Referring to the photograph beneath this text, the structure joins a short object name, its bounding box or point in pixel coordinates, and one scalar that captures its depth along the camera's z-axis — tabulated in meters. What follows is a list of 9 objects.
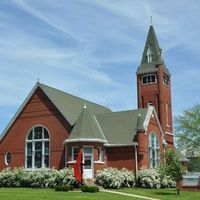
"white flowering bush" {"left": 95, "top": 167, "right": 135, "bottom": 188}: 40.94
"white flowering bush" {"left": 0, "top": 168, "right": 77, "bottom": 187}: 41.62
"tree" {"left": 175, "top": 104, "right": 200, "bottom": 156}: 62.16
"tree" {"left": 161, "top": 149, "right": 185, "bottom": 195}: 38.62
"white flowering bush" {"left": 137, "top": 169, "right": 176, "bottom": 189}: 42.94
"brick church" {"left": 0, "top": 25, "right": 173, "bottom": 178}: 44.53
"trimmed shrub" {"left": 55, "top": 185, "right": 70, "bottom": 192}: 35.31
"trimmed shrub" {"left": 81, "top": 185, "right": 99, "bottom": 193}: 34.44
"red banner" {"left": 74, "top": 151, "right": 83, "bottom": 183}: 38.53
